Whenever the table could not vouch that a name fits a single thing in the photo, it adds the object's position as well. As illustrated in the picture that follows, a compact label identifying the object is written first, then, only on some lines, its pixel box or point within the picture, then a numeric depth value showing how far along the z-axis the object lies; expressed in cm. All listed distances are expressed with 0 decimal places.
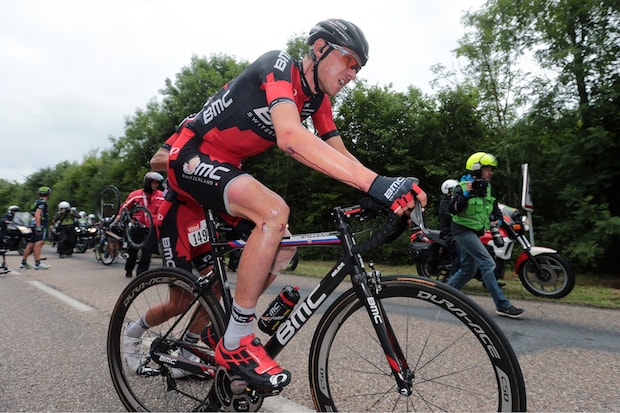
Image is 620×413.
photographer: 500
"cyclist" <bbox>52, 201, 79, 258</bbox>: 1574
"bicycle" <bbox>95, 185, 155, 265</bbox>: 861
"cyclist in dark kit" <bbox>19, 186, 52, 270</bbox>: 1059
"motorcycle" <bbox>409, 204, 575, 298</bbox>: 599
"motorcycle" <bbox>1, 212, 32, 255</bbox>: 1515
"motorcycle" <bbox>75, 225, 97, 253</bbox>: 1752
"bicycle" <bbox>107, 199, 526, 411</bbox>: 164
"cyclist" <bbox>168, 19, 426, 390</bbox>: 180
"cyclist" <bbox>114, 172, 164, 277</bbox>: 757
